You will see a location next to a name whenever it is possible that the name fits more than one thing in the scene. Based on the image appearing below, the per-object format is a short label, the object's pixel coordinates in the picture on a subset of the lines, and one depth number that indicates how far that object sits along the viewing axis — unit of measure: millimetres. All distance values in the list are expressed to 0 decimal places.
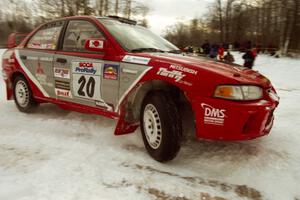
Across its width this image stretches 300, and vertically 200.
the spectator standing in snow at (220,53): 15164
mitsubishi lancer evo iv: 2721
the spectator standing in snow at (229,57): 13405
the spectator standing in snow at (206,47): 17656
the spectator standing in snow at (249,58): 12125
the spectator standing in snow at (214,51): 15669
